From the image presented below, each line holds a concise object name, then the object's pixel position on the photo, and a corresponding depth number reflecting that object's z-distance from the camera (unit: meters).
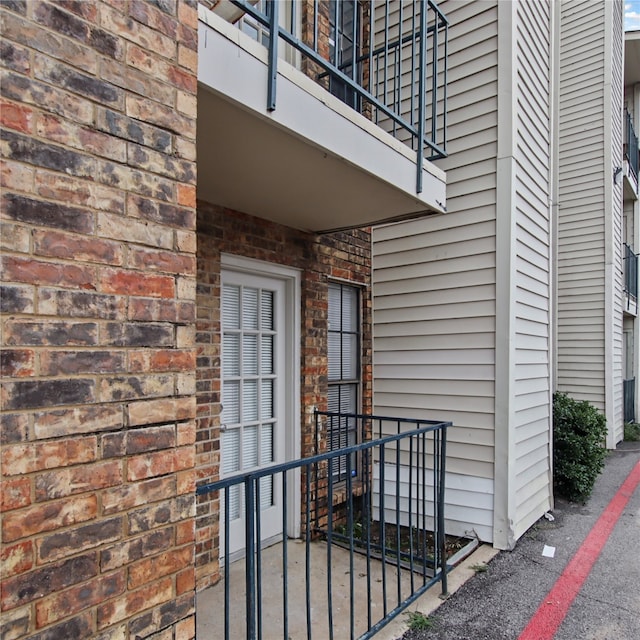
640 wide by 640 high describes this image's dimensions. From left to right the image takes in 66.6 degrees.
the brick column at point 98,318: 1.26
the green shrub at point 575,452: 5.18
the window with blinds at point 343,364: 4.59
